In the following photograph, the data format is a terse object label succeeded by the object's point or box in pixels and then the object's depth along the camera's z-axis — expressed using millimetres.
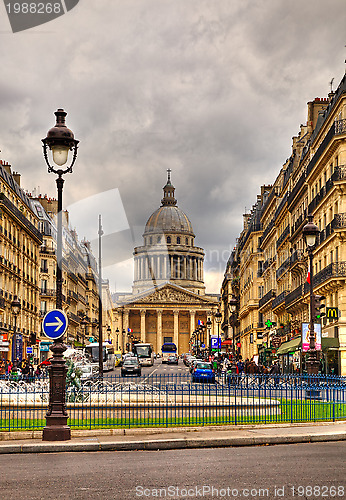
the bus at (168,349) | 160250
